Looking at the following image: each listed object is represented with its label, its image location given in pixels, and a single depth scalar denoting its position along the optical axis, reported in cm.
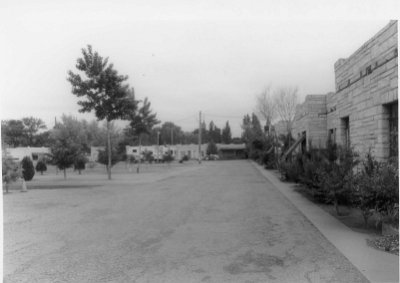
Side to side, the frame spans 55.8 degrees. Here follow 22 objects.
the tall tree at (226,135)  10288
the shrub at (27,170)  2177
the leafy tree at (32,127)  6168
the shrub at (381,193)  625
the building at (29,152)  3909
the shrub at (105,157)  2661
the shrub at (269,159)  3005
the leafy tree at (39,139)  6180
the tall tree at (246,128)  6457
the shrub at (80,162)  2328
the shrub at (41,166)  2984
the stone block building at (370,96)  845
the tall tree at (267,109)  3509
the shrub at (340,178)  834
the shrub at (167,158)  4310
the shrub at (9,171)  1484
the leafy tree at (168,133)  10531
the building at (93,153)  4995
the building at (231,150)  8101
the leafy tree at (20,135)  5431
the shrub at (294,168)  1429
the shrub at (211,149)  8056
